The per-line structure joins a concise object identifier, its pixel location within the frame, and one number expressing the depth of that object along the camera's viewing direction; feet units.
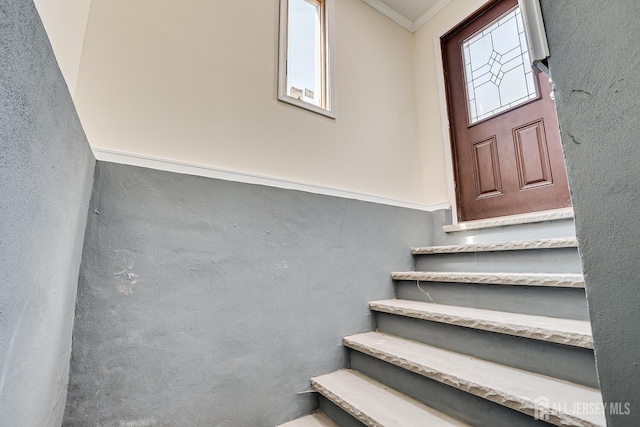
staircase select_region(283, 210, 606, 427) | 2.90
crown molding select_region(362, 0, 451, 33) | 8.16
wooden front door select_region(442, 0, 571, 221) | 6.23
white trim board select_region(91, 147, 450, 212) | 3.79
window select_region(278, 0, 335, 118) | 6.07
